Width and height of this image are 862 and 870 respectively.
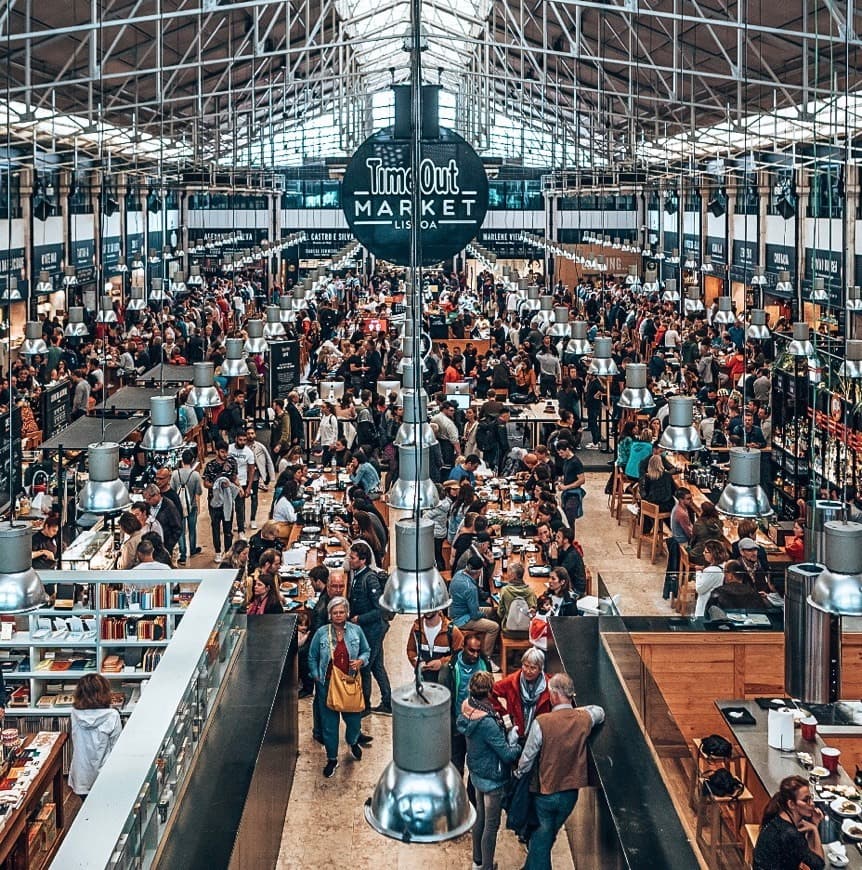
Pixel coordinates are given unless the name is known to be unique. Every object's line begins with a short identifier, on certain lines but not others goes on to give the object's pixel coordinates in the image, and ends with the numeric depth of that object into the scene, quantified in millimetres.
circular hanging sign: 7227
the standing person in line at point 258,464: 13188
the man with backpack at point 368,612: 8258
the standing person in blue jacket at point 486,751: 6023
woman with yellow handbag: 7508
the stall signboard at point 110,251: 32625
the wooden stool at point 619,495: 13891
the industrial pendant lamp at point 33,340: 16000
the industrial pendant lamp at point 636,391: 11086
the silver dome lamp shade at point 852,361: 12656
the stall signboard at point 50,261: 26719
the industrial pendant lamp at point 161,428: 9578
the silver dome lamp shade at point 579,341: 14758
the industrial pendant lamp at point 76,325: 18219
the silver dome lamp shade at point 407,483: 6871
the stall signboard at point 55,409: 15156
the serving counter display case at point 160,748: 4605
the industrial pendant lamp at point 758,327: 16609
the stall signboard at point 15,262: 24095
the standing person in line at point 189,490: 11883
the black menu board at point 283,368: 18212
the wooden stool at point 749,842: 5246
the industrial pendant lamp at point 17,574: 5773
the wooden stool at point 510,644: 8789
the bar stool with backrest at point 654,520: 12195
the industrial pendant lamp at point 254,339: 14477
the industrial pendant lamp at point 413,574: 4891
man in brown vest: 6160
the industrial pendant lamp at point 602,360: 13664
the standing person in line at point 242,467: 12727
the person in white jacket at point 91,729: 6312
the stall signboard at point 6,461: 12083
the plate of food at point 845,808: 6113
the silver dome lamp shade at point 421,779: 3457
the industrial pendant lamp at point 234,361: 13023
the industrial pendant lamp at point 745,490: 7836
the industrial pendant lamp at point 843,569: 5242
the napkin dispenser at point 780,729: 6688
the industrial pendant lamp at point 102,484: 8203
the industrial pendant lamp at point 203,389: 11438
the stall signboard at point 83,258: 29781
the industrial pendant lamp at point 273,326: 16719
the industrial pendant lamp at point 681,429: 9734
